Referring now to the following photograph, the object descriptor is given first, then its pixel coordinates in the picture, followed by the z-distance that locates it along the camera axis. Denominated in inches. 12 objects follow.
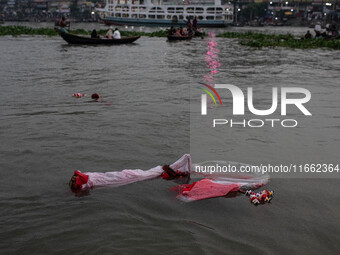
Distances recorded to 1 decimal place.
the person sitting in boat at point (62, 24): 1079.2
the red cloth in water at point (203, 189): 208.8
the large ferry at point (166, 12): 2837.1
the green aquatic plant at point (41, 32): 1533.0
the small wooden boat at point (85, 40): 1073.5
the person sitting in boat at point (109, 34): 1138.7
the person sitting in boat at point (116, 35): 1138.0
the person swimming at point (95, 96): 446.0
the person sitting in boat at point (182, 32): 1381.9
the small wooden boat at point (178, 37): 1320.1
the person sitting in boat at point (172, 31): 1347.2
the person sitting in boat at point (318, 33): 1338.6
